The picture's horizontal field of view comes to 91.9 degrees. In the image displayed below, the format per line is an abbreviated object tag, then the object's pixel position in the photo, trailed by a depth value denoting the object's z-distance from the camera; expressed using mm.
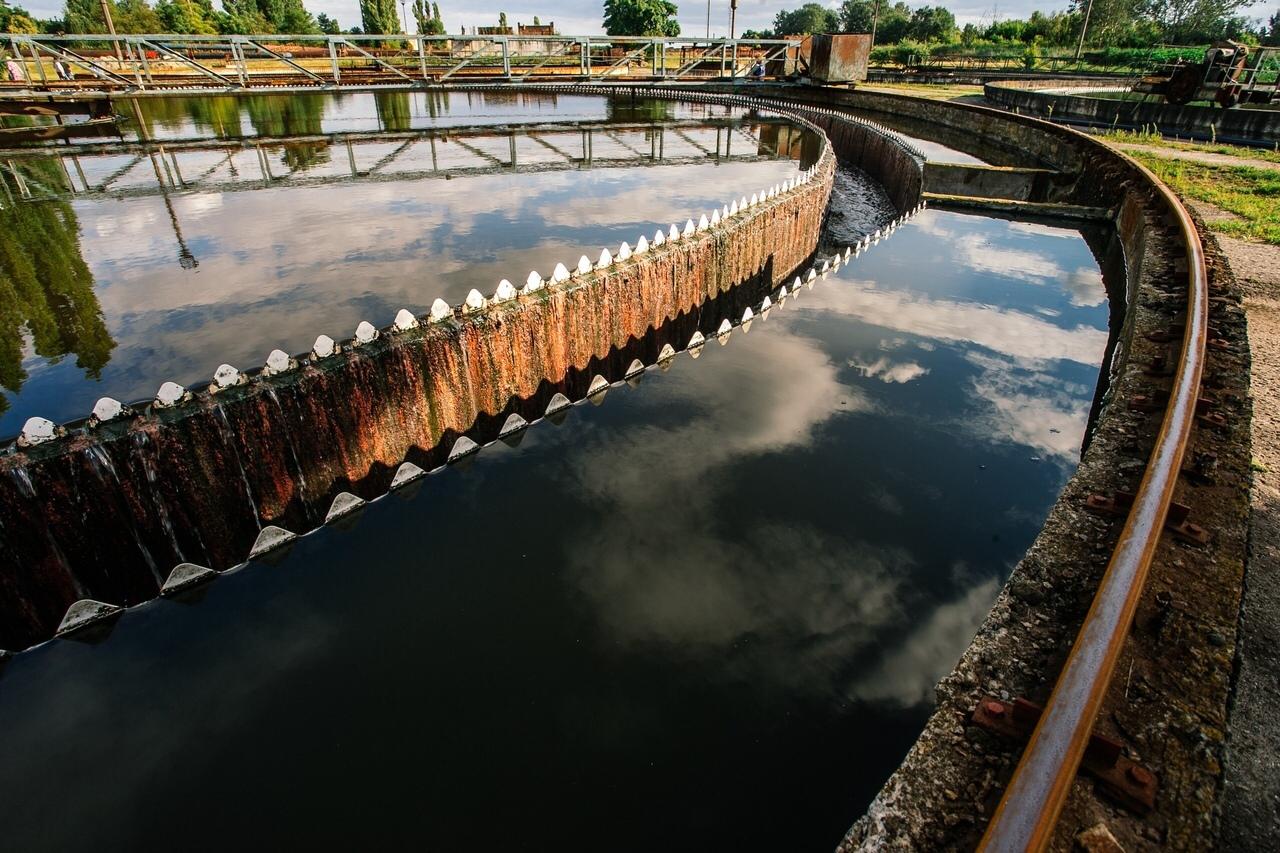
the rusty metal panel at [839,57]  33281
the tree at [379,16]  114000
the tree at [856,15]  152325
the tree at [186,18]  97750
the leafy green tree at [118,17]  86312
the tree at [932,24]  104038
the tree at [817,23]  186125
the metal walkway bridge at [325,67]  26766
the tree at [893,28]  108875
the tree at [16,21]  79000
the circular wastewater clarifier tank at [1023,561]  2299
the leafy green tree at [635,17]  122500
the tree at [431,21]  114500
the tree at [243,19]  105000
